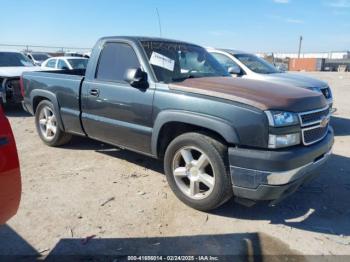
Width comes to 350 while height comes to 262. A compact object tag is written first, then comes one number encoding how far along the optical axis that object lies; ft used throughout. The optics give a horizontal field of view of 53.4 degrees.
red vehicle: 7.54
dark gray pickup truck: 11.18
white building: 249.75
